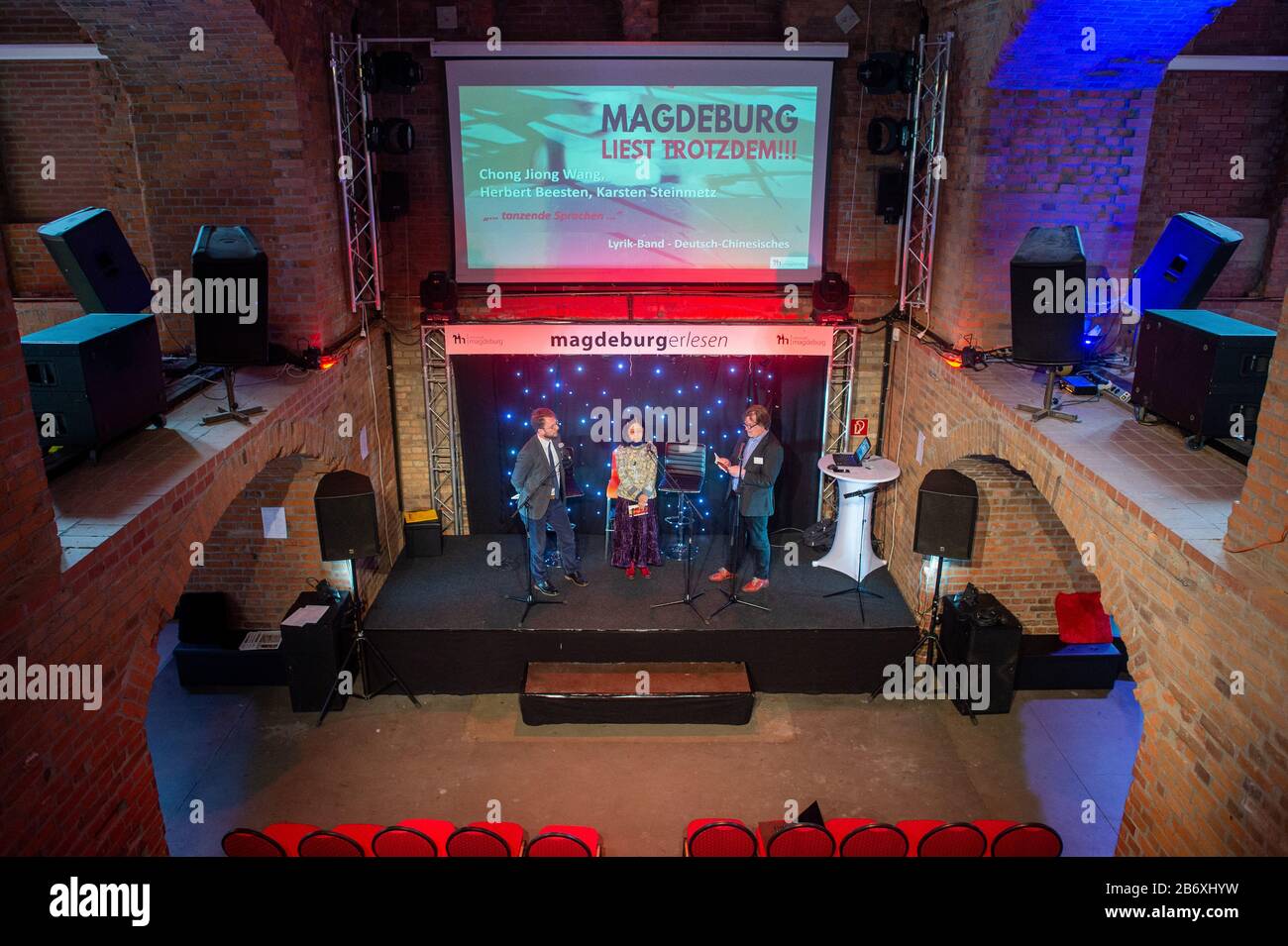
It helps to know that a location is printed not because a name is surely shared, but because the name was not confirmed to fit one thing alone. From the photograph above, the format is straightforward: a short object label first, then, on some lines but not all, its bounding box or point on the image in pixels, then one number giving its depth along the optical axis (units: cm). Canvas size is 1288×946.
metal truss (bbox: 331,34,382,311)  795
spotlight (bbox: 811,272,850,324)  902
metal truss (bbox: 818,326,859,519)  940
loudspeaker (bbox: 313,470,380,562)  771
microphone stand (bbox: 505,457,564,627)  826
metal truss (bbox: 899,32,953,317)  799
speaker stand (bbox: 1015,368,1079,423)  615
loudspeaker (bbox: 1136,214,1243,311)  605
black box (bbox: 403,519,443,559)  932
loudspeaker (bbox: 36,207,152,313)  581
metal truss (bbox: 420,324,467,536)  944
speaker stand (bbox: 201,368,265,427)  614
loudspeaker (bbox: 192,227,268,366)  624
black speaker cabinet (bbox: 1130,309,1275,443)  523
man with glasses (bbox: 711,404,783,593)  808
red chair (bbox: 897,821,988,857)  515
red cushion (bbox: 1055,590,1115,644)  816
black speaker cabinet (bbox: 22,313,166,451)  509
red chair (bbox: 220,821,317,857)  508
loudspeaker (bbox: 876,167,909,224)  871
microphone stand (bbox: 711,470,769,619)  833
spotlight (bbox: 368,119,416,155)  840
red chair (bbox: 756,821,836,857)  525
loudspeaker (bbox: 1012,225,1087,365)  607
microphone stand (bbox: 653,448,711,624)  840
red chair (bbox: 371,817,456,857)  530
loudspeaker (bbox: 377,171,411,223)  878
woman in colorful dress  861
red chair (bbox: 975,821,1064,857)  511
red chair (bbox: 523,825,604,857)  504
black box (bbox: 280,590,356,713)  765
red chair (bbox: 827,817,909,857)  525
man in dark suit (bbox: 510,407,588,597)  808
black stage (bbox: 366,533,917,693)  800
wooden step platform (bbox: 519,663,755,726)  764
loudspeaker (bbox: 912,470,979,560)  758
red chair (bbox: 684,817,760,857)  529
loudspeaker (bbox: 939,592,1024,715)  770
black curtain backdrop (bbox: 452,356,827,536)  943
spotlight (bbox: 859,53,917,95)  820
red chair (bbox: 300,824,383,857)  514
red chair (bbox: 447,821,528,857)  529
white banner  904
